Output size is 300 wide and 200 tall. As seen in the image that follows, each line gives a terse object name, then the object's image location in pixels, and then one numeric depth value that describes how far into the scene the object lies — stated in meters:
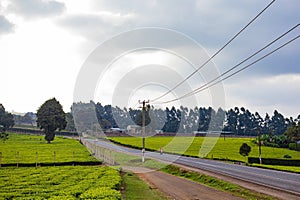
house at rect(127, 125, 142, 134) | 122.69
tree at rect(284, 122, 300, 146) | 86.25
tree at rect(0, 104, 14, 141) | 125.99
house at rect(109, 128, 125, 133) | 148.23
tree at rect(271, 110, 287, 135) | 185.74
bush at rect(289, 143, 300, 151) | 85.88
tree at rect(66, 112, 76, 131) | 161.38
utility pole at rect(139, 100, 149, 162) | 63.69
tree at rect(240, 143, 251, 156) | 68.88
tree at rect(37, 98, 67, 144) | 99.81
